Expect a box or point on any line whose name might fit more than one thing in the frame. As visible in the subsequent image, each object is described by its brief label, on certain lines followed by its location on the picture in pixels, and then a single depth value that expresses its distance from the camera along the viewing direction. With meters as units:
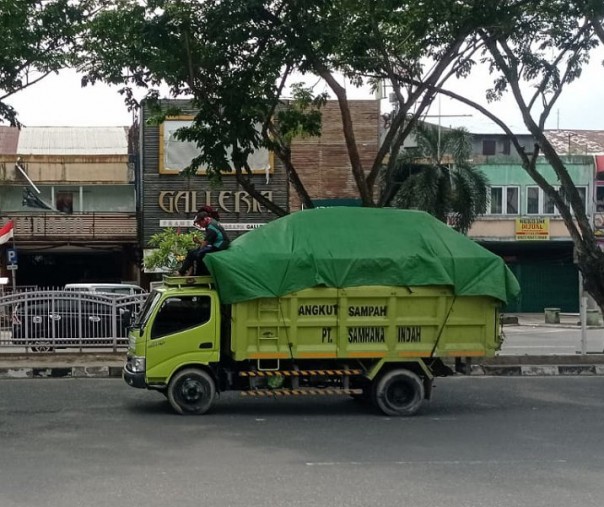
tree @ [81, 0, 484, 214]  14.70
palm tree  34.41
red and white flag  34.84
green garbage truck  12.23
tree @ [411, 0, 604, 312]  15.95
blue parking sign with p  28.94
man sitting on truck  12.85
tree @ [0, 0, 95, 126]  14.21
